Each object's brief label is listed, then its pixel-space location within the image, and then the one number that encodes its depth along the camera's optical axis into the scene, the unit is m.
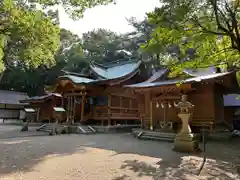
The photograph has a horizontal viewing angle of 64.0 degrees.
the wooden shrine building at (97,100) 15.68
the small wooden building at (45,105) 21.70
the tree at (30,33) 7.88
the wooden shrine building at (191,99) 11.25
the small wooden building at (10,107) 28.88
